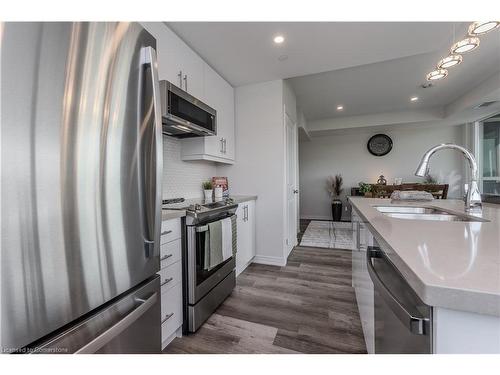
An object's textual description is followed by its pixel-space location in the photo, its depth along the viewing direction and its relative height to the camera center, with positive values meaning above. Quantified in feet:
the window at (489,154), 13.64 +1.56
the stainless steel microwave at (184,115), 5.07 +1.89
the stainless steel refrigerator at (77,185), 1.68 +0.01
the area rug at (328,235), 11.87 -3.55
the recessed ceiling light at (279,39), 6.31 +4.32
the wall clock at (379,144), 18.24 +3.03
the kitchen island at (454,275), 1.22 -0.63
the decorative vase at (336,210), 18.65 -2.60
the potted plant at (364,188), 14.90 -0.58
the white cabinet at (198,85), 5.67 +3.26
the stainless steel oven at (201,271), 4.92 -2.17
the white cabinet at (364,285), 3.35 -2.01
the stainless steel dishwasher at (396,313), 1.47 -1.08
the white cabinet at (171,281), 4.31 -2.05
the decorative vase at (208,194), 8.40 -0.42
